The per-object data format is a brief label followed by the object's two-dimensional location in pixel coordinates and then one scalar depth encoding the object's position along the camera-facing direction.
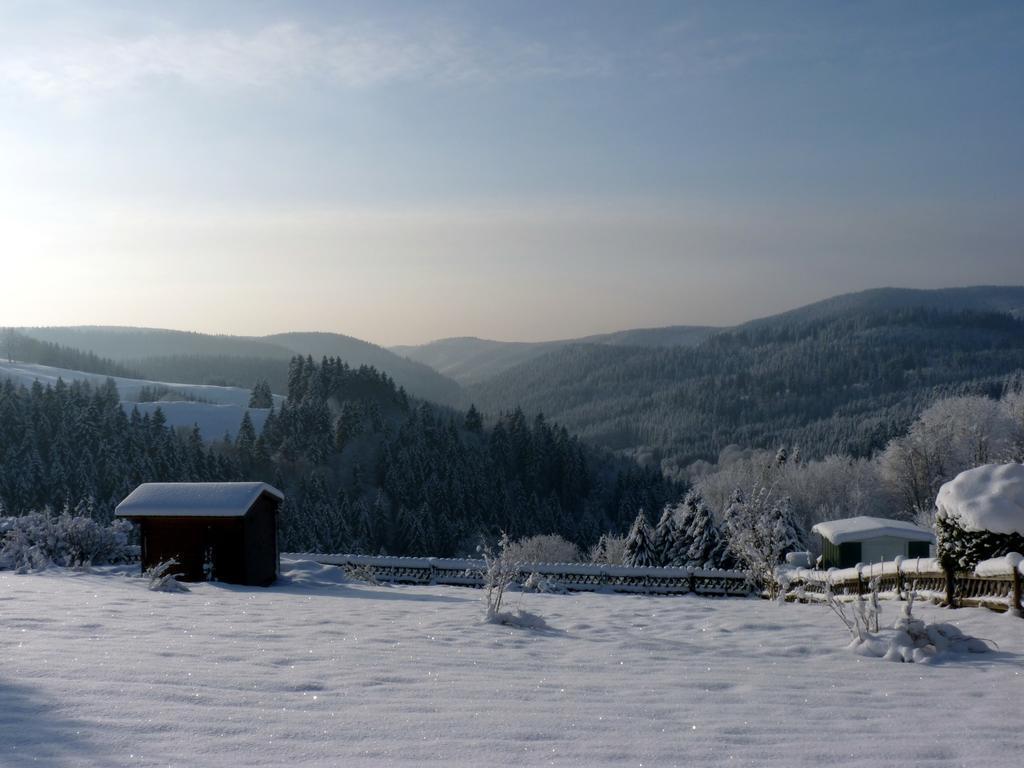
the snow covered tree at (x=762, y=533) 20.86
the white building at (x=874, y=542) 26.25
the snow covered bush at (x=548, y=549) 60.00
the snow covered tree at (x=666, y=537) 46.56
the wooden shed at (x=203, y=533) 21.42
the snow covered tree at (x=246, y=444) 88.31
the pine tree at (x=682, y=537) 44.98
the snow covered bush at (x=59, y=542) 20.55
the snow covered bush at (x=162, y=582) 15.61
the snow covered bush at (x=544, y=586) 19.88
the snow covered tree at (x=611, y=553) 54.25
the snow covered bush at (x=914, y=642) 8.77
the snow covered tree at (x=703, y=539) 43.03
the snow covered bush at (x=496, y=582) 11.59
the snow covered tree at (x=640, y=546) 44.64
